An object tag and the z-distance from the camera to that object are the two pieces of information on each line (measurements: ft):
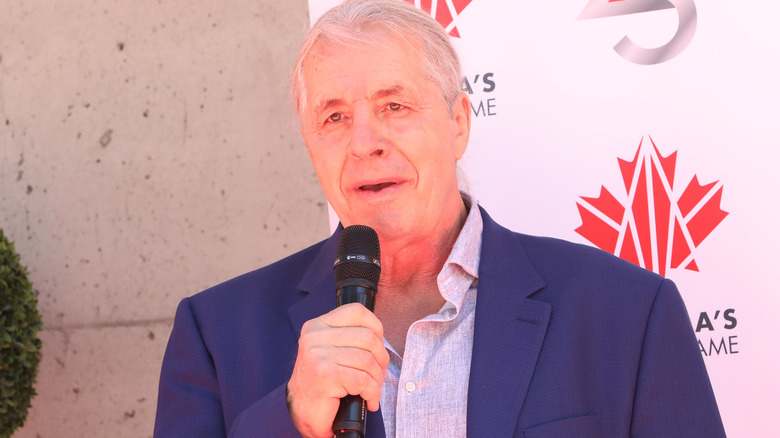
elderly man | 9.48
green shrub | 11.19
